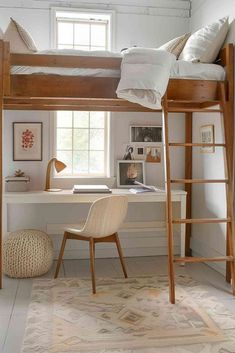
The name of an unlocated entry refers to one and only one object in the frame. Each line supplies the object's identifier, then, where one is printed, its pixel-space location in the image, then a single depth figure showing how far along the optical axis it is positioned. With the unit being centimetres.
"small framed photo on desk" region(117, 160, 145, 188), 459
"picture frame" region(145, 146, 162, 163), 467
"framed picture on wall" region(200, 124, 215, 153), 405
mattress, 327
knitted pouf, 367
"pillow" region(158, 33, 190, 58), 397
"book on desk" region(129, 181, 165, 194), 422
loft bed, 320
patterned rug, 246
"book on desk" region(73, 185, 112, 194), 407
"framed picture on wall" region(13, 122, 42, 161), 440
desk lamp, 421
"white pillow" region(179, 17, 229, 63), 360
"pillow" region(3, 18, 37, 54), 333
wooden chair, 340
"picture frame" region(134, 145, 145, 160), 465
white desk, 393
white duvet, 309
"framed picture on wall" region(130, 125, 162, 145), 463
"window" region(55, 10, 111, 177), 459
